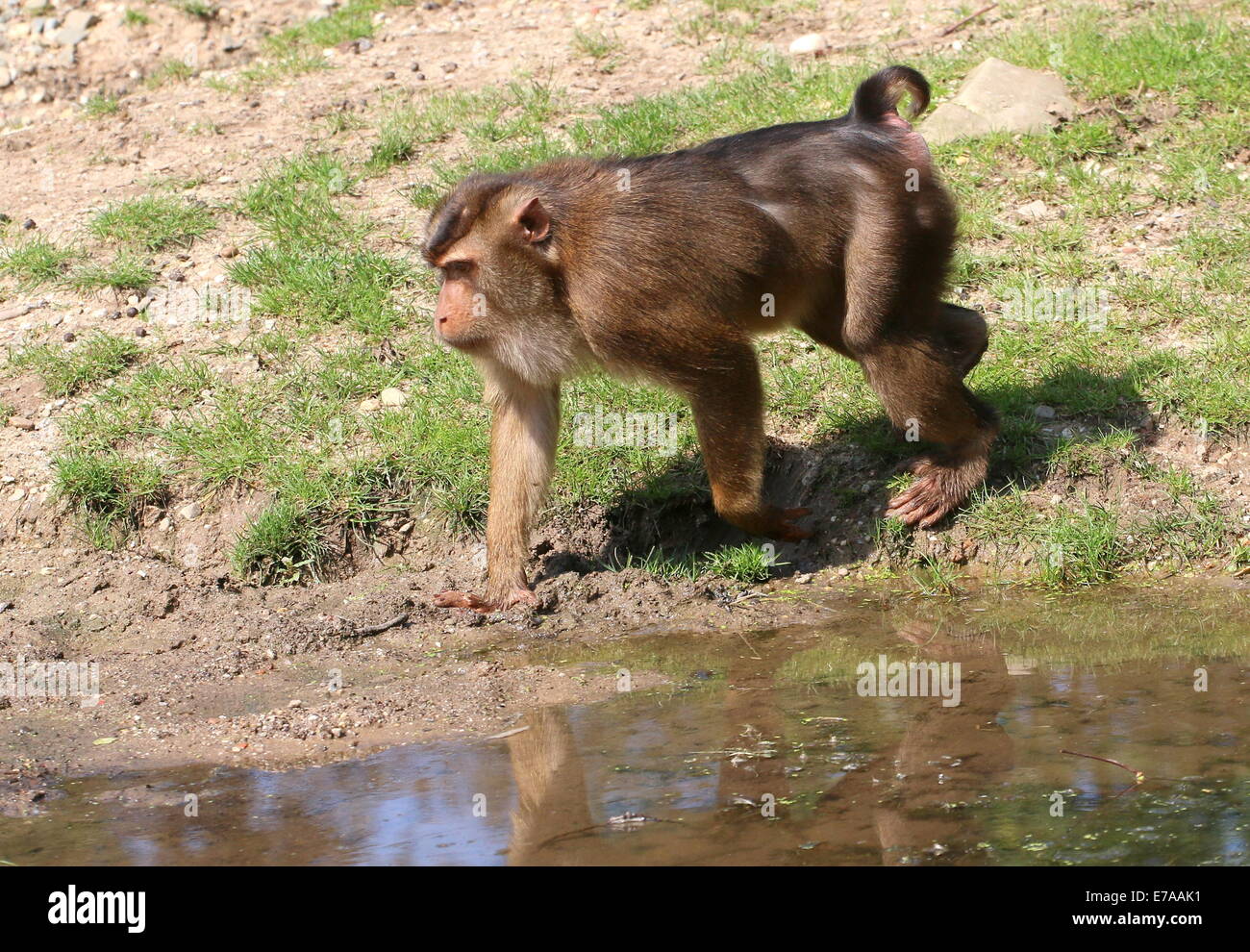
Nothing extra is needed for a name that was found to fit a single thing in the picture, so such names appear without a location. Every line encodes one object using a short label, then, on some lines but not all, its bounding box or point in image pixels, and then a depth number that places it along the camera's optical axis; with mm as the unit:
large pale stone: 8812
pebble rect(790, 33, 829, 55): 10148
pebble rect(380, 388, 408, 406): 7289
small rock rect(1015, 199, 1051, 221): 8258
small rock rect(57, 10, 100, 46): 11078
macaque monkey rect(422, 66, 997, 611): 5543
